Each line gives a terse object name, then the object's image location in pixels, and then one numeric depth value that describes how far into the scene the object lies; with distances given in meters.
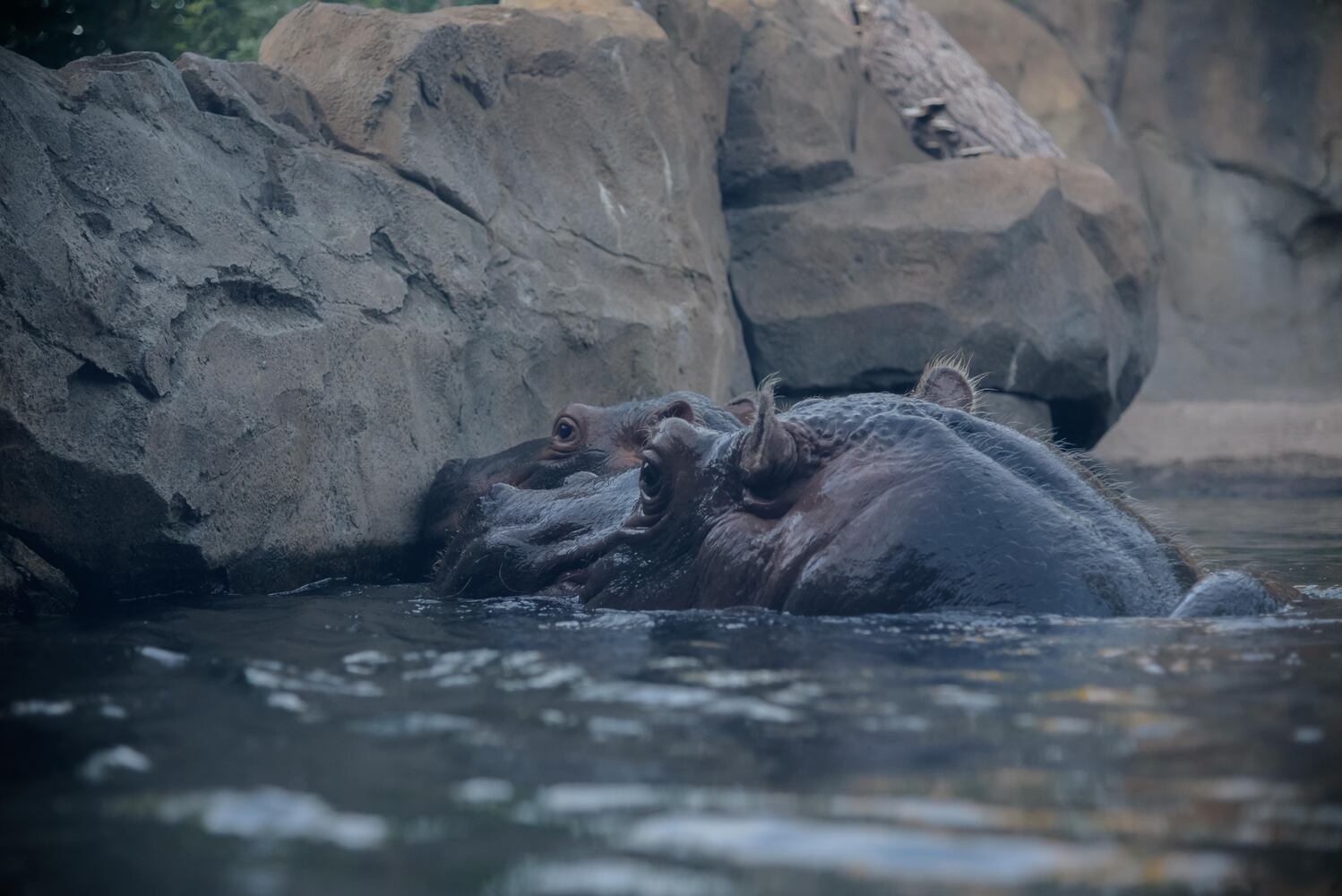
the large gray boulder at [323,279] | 9.09
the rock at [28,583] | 8.62
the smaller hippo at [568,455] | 11.19
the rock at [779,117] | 18.86
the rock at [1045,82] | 35.87
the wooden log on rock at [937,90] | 22.70
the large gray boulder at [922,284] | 17.98
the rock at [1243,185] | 35.31
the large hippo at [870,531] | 7.53
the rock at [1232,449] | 22.74
